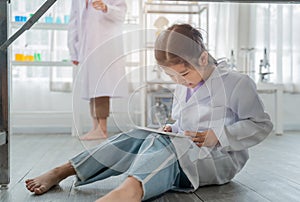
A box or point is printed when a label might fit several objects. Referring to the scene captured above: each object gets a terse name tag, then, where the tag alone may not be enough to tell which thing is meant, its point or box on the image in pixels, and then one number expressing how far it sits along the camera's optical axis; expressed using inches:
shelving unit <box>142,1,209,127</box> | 107.1
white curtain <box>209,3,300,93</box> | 125.6
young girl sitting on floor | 38.5
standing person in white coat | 86.6
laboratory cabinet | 111.7
